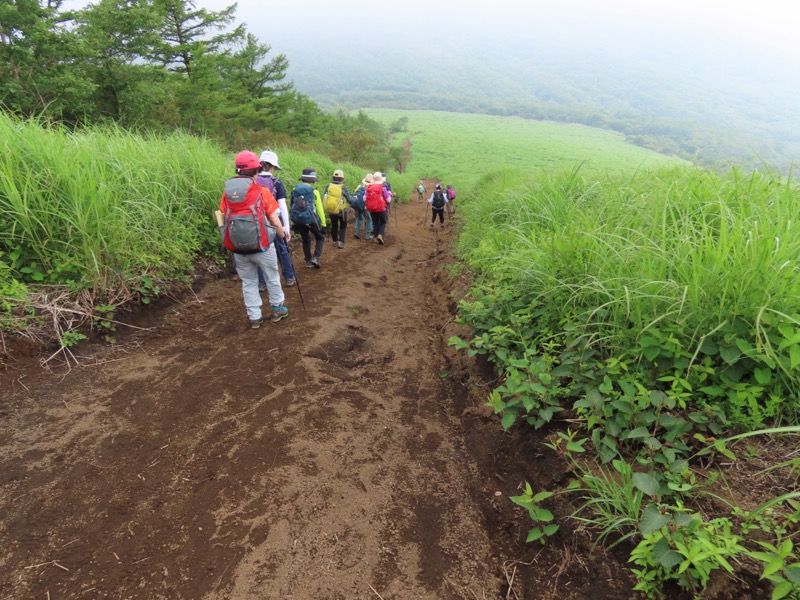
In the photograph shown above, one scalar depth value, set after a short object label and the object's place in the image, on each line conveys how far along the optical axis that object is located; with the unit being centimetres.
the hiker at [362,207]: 971
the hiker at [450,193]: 1499
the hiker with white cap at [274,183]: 505
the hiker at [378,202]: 898
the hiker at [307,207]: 629
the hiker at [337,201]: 786
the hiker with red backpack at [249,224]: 389
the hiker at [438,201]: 1271
